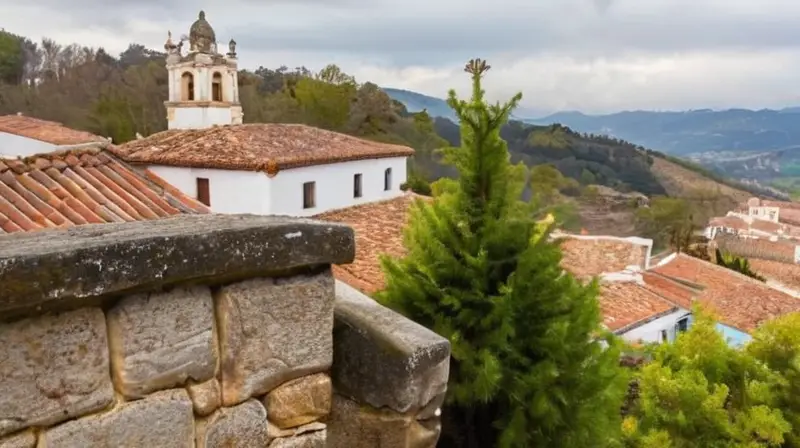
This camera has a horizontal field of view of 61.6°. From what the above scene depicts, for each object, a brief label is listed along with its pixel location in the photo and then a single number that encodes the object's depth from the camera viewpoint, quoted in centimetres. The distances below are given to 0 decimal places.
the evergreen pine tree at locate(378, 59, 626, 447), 482
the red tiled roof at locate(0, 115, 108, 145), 2052
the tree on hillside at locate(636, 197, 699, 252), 4406
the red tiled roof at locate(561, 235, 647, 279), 1867
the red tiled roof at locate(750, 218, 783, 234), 5297
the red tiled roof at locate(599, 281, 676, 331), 1374
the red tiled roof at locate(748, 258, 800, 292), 3330
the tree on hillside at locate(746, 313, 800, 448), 740
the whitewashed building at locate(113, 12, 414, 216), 1717
